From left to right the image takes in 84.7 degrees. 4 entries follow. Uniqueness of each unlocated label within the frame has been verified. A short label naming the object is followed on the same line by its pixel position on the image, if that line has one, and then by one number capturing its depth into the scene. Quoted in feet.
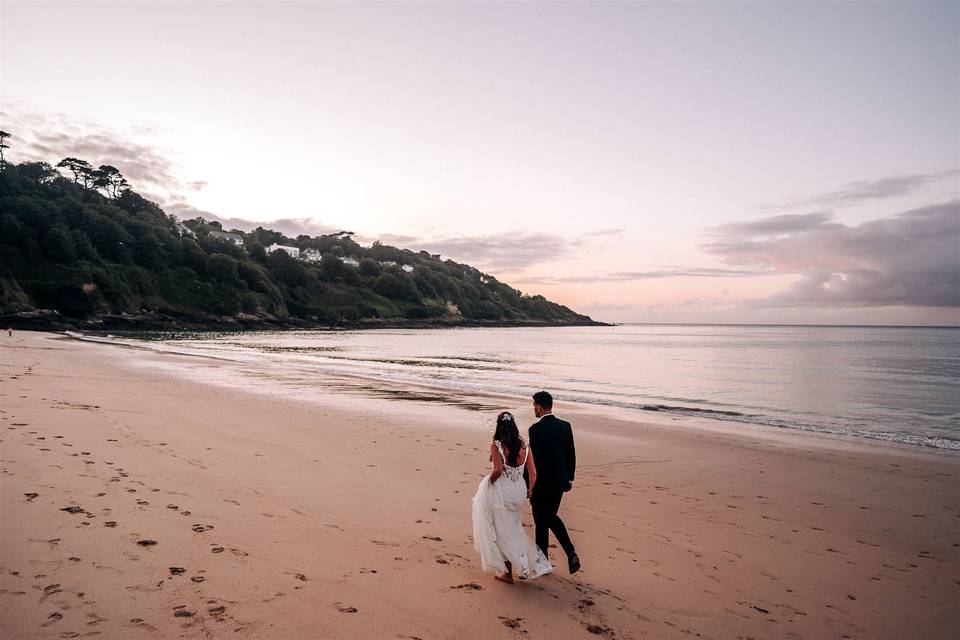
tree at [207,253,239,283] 386.32
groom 18.66
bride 17.31
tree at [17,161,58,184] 358.84
